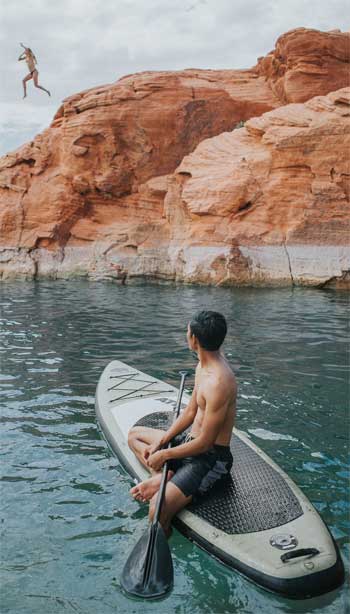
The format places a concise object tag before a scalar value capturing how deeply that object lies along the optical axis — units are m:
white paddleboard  2.72
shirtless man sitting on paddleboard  3.26
